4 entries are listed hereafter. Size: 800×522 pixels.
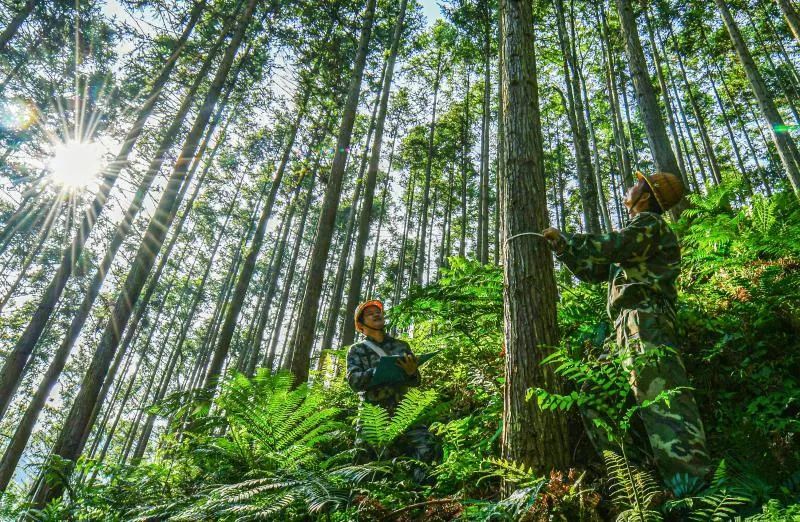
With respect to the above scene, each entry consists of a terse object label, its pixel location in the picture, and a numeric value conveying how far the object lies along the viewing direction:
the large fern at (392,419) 2.31
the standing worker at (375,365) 2.80
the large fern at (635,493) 1.46
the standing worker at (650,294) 2.02
